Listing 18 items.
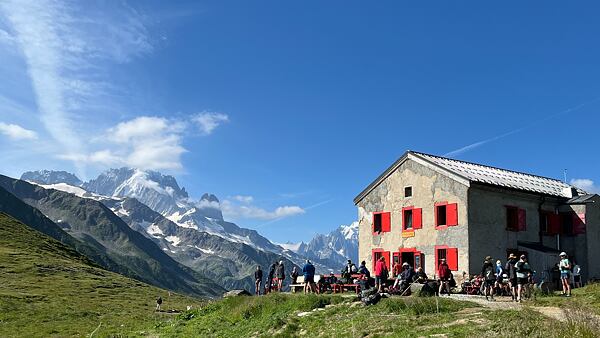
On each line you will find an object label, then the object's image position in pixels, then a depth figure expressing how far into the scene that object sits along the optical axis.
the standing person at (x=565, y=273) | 24.31
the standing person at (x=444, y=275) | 26.20
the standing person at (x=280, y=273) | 31.75
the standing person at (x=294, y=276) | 33.69
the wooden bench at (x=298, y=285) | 32.38
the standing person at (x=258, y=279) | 32.49
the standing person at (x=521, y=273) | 21.80
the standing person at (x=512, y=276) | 22.52
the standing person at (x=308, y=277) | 29.08
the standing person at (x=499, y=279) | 25.61
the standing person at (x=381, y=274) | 25.32
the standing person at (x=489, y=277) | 23.86
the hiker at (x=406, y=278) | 24.18
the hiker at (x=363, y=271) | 28.76
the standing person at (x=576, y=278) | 27.61
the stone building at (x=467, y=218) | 32.53
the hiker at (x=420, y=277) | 25.34
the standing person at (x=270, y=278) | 33.51
